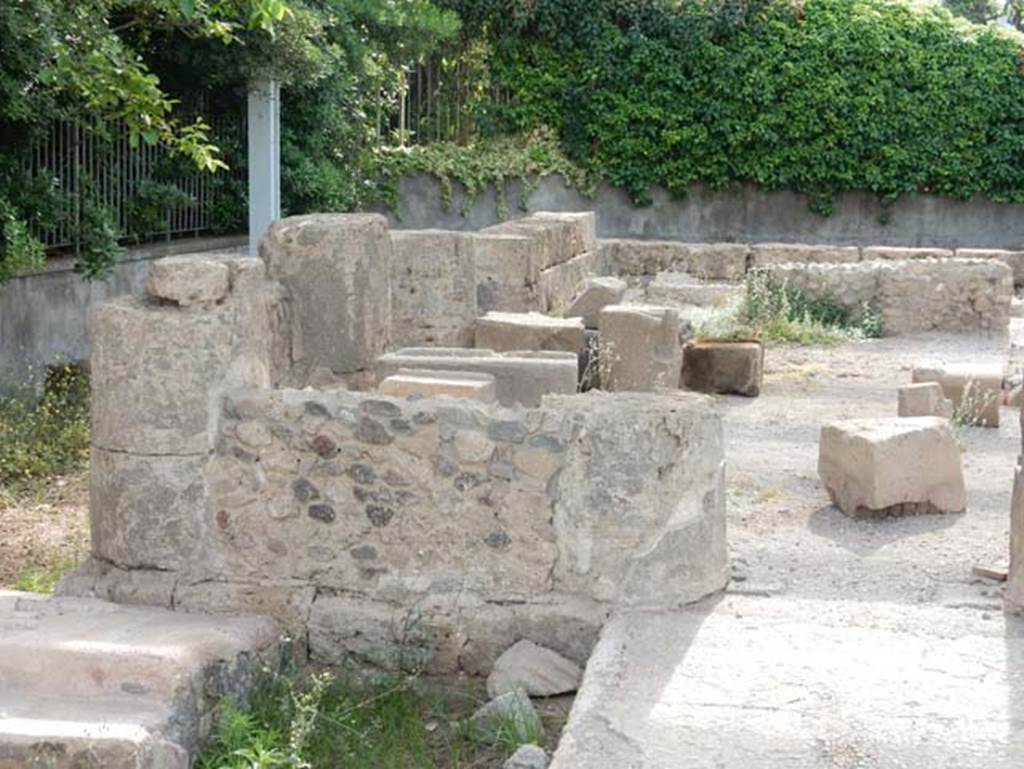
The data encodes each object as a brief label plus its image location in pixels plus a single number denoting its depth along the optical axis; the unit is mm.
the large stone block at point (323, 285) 7883
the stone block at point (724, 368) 11070
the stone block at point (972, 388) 9852
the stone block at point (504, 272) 11875
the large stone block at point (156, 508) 6062
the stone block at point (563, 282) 12693
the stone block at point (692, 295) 14703
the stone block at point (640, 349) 10562
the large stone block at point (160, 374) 6043
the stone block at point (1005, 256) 17325
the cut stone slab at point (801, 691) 4539
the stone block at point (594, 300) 12391
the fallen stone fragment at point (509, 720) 5309
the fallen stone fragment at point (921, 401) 9289
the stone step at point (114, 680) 4691
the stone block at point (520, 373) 8398
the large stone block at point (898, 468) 7453
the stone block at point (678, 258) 17062
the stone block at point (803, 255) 16891
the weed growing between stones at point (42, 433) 9352
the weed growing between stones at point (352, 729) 5207
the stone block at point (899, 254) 16984
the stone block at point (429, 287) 10562
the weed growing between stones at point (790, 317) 13781
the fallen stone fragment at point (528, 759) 4922
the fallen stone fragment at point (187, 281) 6102
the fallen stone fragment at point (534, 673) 5629
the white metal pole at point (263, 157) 14047
